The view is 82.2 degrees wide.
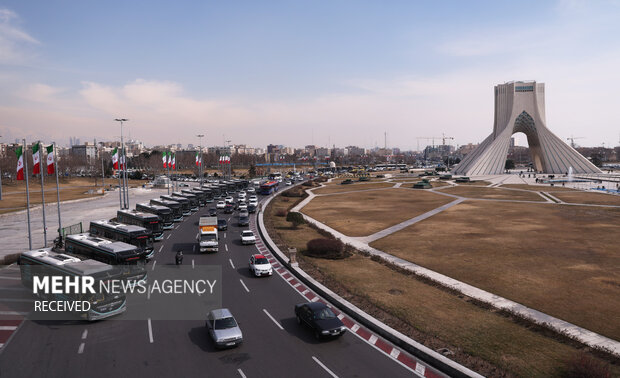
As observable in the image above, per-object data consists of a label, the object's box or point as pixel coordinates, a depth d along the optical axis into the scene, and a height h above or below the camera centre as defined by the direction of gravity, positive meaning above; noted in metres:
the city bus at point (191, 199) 61.22 -4.88
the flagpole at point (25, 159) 33.07 +1.63
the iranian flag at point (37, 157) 33.26 +1.84
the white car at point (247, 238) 37.50 -7.32
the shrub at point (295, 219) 47.08 -6.86
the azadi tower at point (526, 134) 129.12 +8.49
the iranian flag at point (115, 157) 50.90 +2.41
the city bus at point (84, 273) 19.00 -5.49
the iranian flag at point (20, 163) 32.31 +1.31
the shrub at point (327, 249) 32.47 -7.52
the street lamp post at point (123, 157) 53.44 +2.52
